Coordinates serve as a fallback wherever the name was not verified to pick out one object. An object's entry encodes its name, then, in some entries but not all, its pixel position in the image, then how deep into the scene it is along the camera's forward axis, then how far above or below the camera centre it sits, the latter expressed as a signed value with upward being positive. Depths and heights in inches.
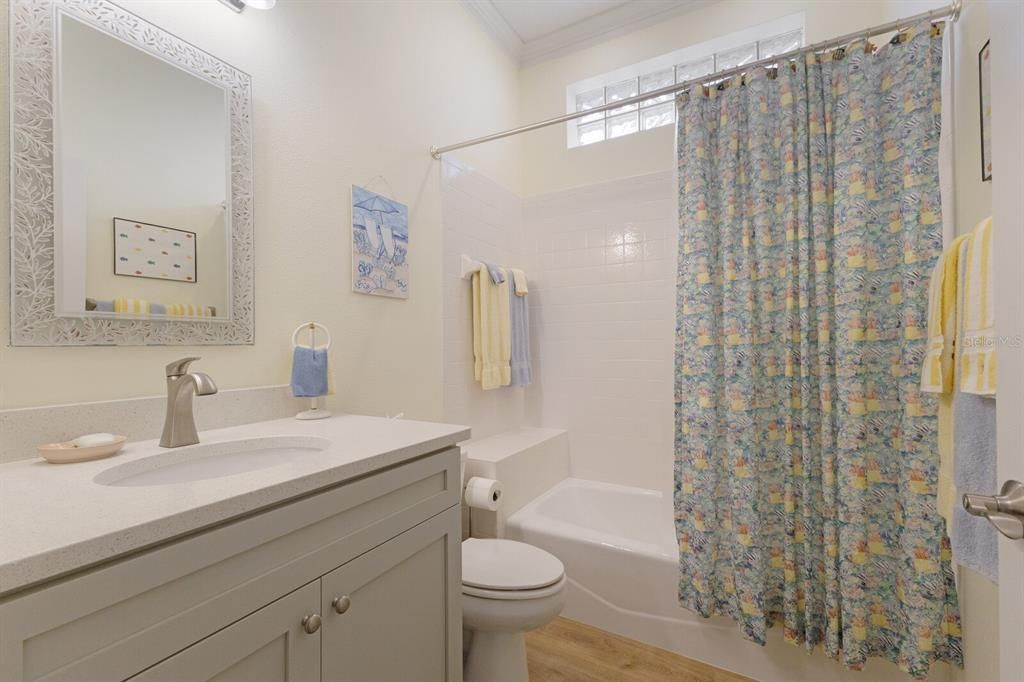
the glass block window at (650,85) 96.9 +60.7
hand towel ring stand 54.2 -7.5
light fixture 49.8 +37.9
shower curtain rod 53.7 +37.9
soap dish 34.7 -8.3
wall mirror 37.7 +15.2
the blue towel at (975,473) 34.0 -10.4
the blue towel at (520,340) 101.8 +0.3
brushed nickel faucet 40.4 -5.7
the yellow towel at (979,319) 33.8 +1.4
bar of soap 36.0 -7.6
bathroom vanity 21.0 -12.8
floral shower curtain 54.7 -2.3
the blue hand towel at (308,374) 53.4 -3.6
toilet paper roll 70.9 -23.9
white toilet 55.5 -32.3
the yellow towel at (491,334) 92.4 +1.6
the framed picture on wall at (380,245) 67.5 +15.2
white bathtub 63.6 -42.2
